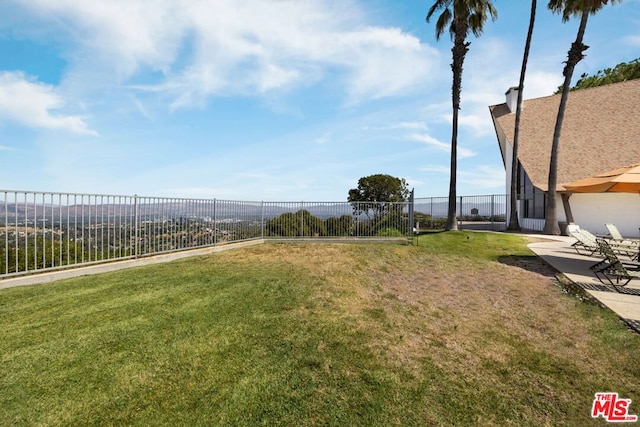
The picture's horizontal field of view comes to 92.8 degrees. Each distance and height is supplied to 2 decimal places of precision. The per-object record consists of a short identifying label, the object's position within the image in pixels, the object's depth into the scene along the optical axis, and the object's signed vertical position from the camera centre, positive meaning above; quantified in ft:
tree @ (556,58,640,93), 106.83 +50.53
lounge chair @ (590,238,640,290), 21.22 -4.34
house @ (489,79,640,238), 59.77 +14.82
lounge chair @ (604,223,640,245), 37.78 -2.74
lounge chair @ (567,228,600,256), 33.42 -3.04
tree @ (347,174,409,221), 108.12 +7.71
